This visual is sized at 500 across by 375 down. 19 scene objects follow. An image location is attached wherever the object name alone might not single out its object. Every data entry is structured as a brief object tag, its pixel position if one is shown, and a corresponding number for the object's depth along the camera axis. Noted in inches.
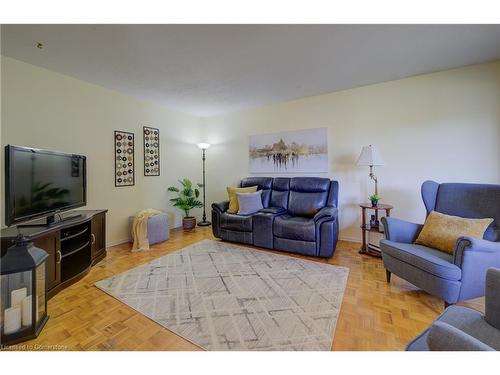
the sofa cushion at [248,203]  134.7
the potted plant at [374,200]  110.9
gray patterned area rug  57.7
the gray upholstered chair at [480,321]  36.9
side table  108.7
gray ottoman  131.7
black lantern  55.3
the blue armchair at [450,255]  63.2
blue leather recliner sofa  109.8
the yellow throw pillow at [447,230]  73.0
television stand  74.3
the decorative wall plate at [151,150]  151.7
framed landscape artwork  144.5
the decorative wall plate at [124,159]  134.9
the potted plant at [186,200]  168.6
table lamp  109.8
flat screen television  69.3
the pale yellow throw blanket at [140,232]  126.2
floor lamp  183.6
